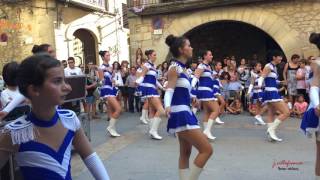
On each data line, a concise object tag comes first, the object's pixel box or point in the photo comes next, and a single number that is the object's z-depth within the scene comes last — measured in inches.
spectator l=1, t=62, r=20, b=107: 132.9
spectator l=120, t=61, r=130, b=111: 418.0
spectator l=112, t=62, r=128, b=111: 400.9
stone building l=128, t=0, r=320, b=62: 431.1
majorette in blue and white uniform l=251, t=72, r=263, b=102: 327.1
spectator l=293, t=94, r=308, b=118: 335.2
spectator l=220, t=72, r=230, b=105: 384.7
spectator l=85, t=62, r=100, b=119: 364.1
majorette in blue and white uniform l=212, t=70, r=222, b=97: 300.1
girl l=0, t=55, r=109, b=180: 59.2
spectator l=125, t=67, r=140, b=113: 412.2
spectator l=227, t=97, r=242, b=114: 369.7
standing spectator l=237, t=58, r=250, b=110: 391.1
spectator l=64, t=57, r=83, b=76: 305.0
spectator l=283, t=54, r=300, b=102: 351.6
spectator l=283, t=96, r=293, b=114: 347.8
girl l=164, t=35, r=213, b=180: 141.3
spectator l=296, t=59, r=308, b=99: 344.7
